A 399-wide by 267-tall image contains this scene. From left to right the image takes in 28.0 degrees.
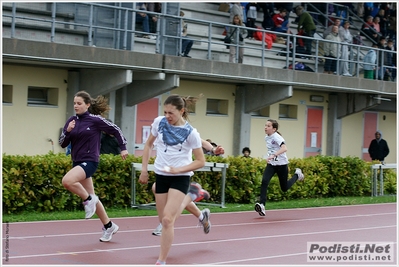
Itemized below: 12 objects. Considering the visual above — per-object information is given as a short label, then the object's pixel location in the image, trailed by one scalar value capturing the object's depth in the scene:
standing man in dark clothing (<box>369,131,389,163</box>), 27.08
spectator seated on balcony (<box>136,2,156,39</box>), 20.23
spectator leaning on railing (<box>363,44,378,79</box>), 26.70
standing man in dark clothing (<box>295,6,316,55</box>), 26.14
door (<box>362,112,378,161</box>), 29.80
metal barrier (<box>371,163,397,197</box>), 20.22
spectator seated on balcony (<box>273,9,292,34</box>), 25.83
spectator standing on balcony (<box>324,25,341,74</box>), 25.38
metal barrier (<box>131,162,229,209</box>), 14.95
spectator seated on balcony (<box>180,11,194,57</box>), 20.88
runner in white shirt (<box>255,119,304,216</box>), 14.43
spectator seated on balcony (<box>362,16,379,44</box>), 29.84
